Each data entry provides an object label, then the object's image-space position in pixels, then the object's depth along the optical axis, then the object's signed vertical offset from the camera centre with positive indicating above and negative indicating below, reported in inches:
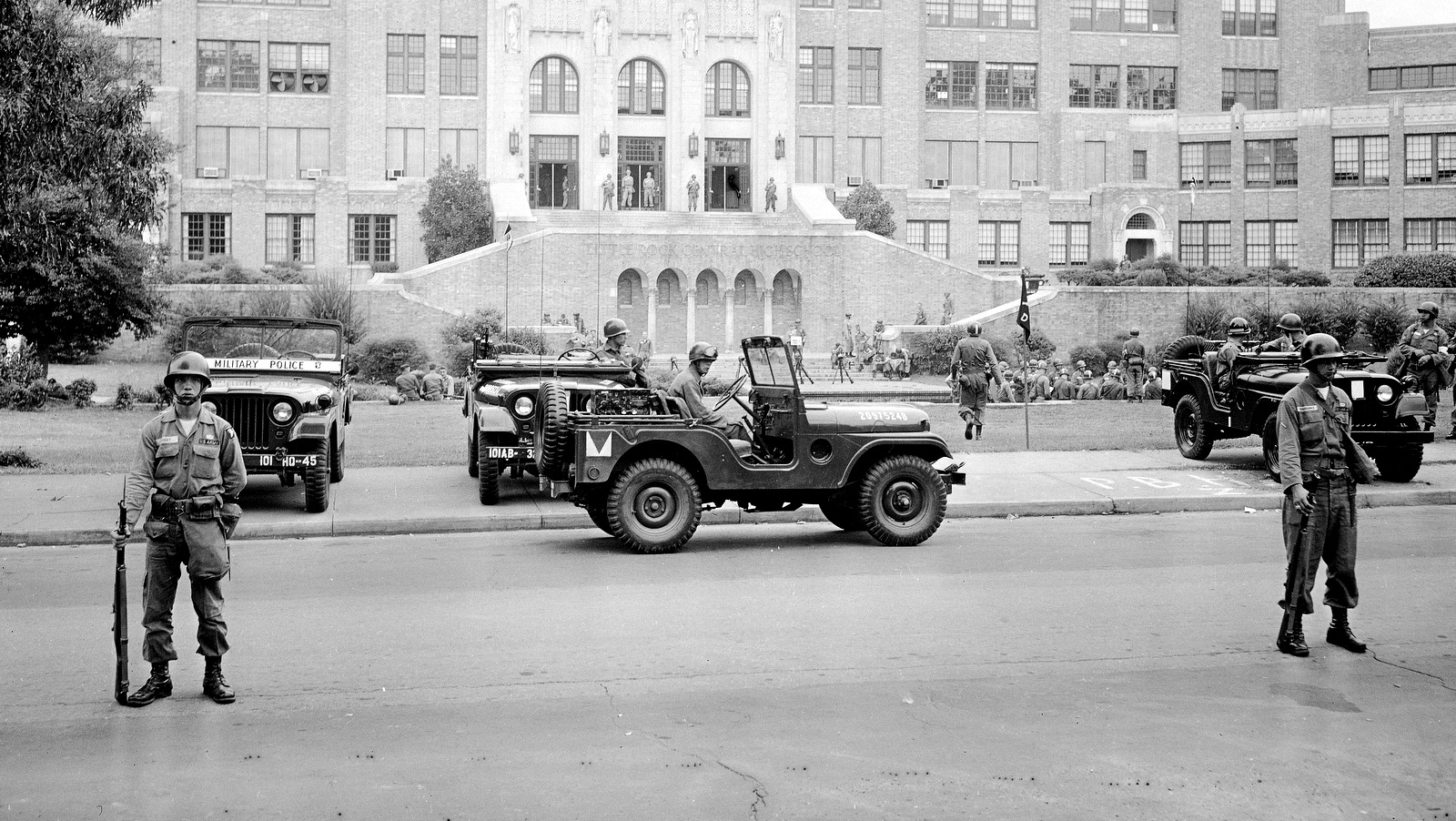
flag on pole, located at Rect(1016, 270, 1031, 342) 878.4 +57.2
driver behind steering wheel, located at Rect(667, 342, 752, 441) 474.9 +5.4
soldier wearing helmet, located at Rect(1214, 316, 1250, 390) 701.3 +29.0
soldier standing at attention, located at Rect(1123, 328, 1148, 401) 1229.7 +38.5
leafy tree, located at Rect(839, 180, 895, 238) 2356.1 +335.5
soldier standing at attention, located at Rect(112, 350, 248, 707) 276.5 -22.3
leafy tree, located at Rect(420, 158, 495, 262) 2245.3 +308.3
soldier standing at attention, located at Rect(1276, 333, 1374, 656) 315.0 -18.3
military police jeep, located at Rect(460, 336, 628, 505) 574.6 +3.3
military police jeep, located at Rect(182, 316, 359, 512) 556.4 +6.4
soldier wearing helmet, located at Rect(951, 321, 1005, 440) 840.3 +18.3
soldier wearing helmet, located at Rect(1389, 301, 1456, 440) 776.3 +29.4
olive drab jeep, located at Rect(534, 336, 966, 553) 460.4 -18.3
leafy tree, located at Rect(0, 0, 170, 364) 569.0 +118.3
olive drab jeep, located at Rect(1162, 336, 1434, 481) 635.5 +2.2
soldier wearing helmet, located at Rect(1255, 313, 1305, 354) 671.8 +36.6
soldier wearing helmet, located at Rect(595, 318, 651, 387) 591.6 +25.7
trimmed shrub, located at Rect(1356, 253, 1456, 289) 1763.0 +177.1
